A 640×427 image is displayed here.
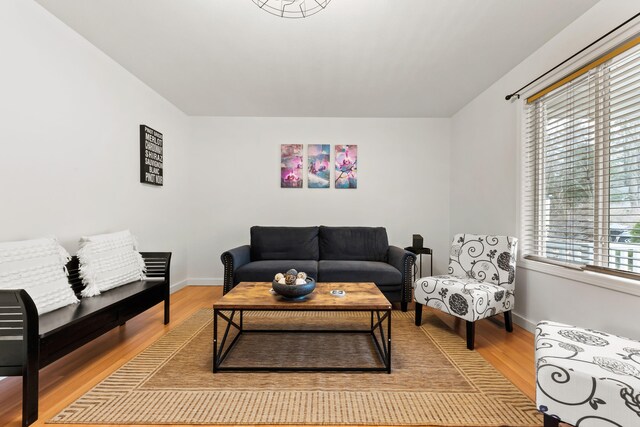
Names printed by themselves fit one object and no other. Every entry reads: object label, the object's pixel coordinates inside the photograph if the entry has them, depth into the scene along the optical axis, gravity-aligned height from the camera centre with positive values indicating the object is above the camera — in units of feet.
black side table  11.71 -1.64
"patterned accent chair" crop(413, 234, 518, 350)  7.32 -2.07
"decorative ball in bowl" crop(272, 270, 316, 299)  6.30 -1.71
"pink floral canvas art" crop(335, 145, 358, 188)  13.58 +2.20
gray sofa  10.15 -1.96
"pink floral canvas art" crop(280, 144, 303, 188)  13.53 +2.21
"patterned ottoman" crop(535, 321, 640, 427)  3.42 -2.19
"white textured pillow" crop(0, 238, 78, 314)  5.21 -1.25
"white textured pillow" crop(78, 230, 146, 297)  6.90 -1.44
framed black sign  10.12 +2.03
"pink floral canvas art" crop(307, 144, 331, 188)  13.56 +2.21
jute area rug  4.80 -3.55
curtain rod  5.54 +3.78
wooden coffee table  6.02 -2.07
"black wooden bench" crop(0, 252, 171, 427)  4.46 -2.33
